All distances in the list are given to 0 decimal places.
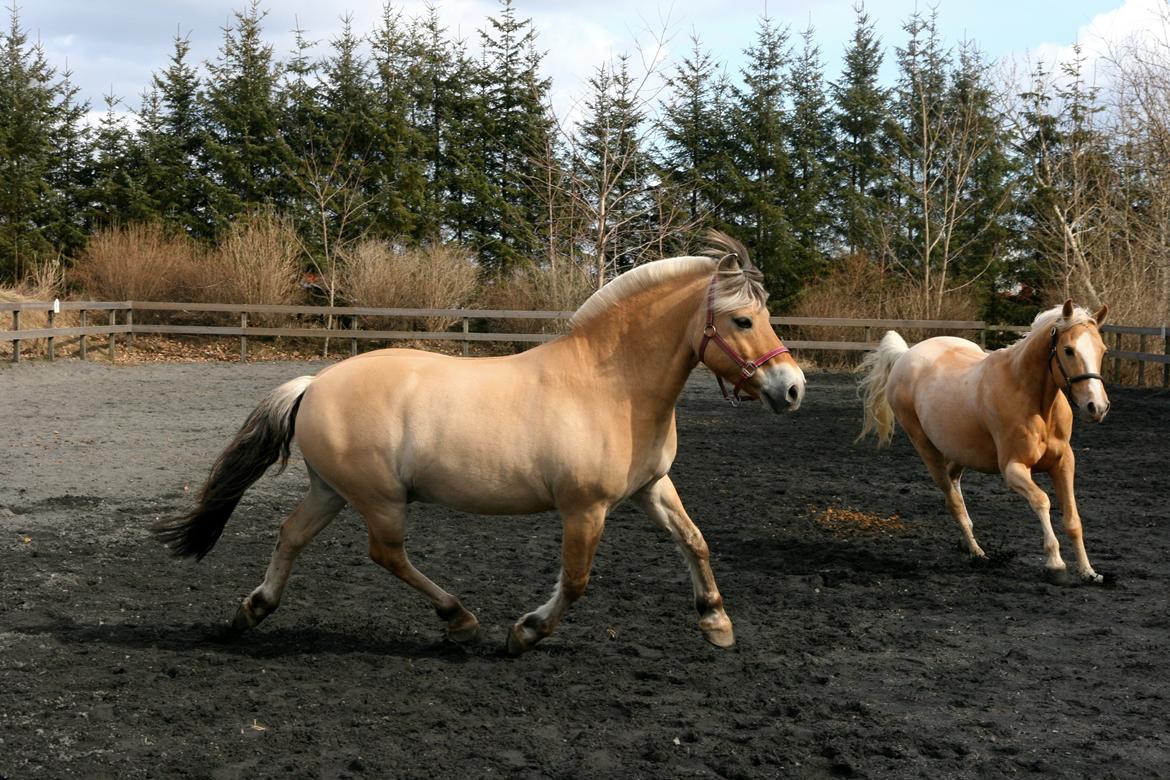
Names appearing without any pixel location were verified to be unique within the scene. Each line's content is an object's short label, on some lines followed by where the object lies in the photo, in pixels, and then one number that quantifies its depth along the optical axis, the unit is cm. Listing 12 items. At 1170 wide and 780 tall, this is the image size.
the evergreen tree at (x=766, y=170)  2766
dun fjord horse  437
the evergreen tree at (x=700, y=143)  2819
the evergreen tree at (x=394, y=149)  2770
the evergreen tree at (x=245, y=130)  2712
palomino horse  597
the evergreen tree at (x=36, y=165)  2605
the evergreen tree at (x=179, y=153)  2709
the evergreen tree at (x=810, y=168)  2817
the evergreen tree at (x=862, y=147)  2861
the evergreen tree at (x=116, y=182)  2666
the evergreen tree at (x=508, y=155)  2795
